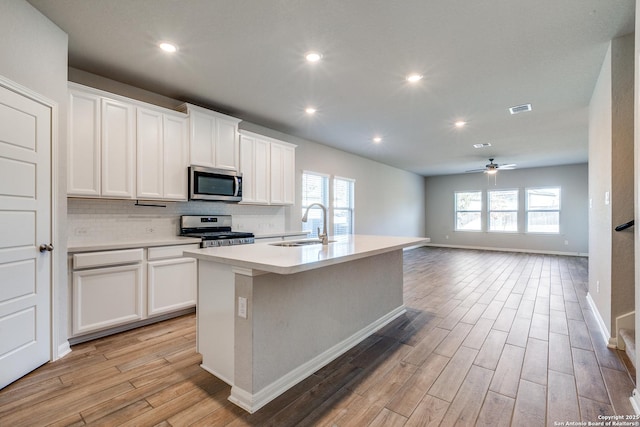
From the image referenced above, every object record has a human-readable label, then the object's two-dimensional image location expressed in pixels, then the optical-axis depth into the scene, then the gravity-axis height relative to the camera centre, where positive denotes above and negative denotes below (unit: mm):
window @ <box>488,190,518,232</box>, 9195 +93
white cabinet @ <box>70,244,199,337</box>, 2631 -728
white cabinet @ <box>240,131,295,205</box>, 4242 +643
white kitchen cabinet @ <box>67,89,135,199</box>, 2709 +620
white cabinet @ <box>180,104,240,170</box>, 3562 +924
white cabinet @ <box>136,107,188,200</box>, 3146 +628
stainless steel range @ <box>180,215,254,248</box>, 3539 -266
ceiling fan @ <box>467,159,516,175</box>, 6980 +1170
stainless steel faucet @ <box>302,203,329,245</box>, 2712 -219
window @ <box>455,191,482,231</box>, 9836 +93
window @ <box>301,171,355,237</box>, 5725 +244
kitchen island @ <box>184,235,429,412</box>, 1802 -711
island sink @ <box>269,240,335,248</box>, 2723 -298
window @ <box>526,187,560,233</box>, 8570 +92
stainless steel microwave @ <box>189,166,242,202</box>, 3520 +341
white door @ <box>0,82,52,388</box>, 1986 -166
